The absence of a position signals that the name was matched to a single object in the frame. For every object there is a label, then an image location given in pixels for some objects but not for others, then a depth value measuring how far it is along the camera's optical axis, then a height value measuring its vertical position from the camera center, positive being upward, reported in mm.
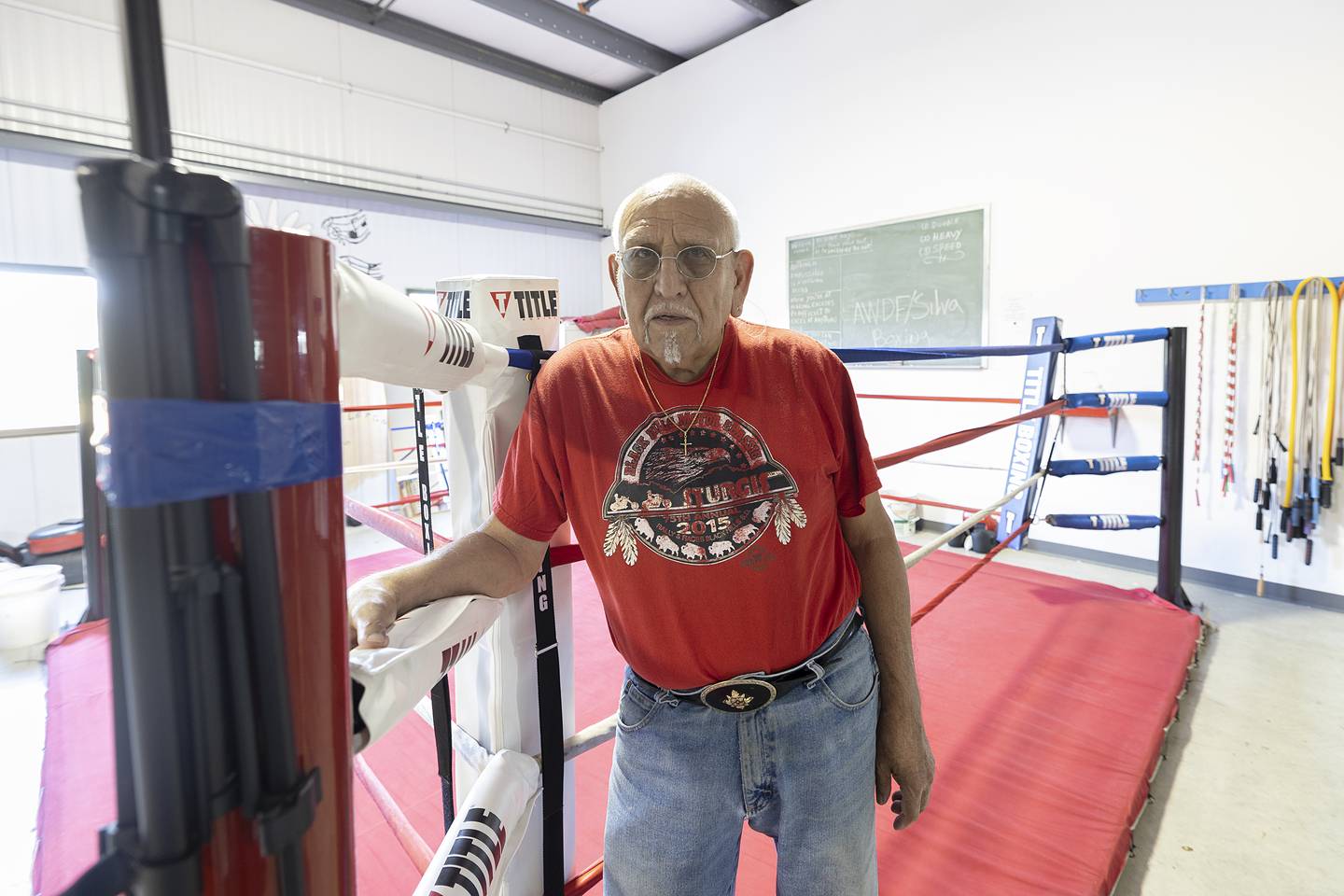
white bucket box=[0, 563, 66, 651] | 2541 -754
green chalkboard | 4039 +715
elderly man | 818 -185
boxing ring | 657 -886
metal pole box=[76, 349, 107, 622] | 2326 -241
